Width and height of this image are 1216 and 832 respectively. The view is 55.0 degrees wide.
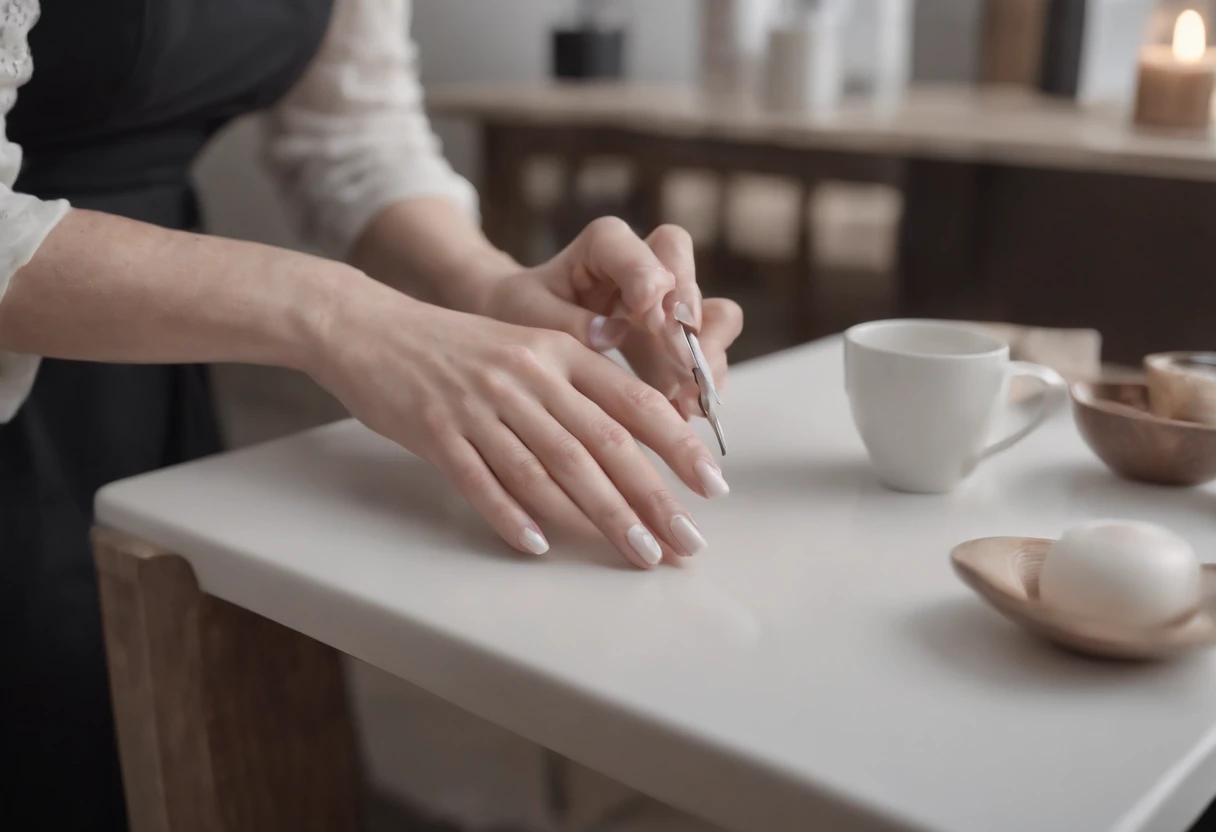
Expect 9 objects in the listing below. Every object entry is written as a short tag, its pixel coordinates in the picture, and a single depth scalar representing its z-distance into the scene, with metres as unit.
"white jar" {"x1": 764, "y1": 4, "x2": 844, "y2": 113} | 1.91
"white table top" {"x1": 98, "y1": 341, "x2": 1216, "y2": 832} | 0.38
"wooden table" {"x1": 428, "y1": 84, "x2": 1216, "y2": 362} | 1.66
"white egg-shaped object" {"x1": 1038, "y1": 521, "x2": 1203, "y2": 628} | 0.44
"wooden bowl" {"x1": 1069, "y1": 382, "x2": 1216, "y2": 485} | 0.60
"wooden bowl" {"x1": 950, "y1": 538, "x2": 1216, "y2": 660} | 0.42
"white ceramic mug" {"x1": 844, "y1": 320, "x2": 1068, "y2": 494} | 0.58
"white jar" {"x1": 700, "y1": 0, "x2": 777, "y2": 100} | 2.16
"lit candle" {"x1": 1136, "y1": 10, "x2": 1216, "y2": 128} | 1.60
